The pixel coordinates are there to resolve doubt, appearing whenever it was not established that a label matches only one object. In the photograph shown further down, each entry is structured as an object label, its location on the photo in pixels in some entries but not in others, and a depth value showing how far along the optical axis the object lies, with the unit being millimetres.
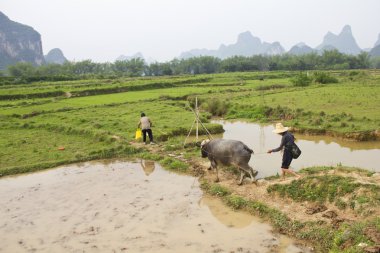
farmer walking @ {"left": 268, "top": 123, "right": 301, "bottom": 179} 9938
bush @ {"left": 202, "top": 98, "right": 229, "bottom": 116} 26725
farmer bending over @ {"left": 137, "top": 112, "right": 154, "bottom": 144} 16125
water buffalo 10680
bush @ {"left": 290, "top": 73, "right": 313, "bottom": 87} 37875
